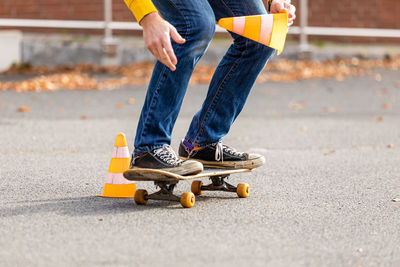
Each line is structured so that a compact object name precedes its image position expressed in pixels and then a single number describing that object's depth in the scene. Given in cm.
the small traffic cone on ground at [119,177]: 809
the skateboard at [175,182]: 725
